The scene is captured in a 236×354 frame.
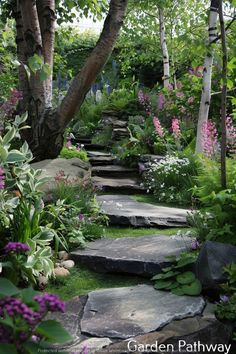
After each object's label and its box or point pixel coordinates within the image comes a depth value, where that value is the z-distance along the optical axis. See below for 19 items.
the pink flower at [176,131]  7.26
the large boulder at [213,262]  3.01
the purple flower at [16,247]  1.70
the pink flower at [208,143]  5.55
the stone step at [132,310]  2.66
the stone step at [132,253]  3.55
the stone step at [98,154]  9.05
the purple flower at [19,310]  1.29
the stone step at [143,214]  4.99
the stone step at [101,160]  8.61
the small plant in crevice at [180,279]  3.11
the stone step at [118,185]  7.07
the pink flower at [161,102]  9.96
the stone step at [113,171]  8.05
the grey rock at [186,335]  2.47
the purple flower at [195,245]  3.70
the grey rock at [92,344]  2.44
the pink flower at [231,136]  6.48
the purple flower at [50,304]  1.30
